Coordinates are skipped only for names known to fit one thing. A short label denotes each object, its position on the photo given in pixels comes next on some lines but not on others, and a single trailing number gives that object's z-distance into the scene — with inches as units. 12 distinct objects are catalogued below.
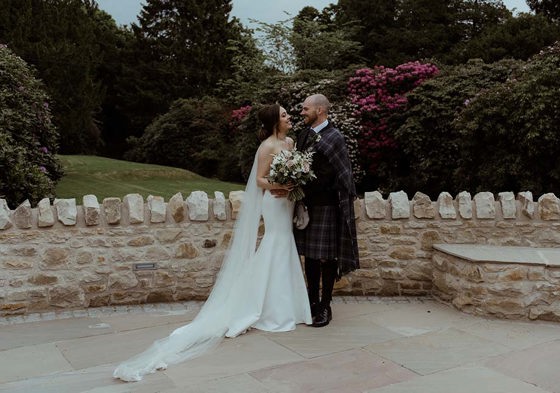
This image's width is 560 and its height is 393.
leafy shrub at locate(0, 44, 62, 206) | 245.6
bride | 183.8
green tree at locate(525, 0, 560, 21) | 931.3
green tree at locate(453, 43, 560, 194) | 329.4
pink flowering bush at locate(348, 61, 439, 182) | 505.0
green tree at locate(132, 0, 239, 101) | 1117.7
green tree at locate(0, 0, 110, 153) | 597.0
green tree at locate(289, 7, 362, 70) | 801.6
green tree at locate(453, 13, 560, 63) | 819.4
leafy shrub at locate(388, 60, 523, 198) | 444.8
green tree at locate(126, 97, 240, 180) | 790.5
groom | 187.3
